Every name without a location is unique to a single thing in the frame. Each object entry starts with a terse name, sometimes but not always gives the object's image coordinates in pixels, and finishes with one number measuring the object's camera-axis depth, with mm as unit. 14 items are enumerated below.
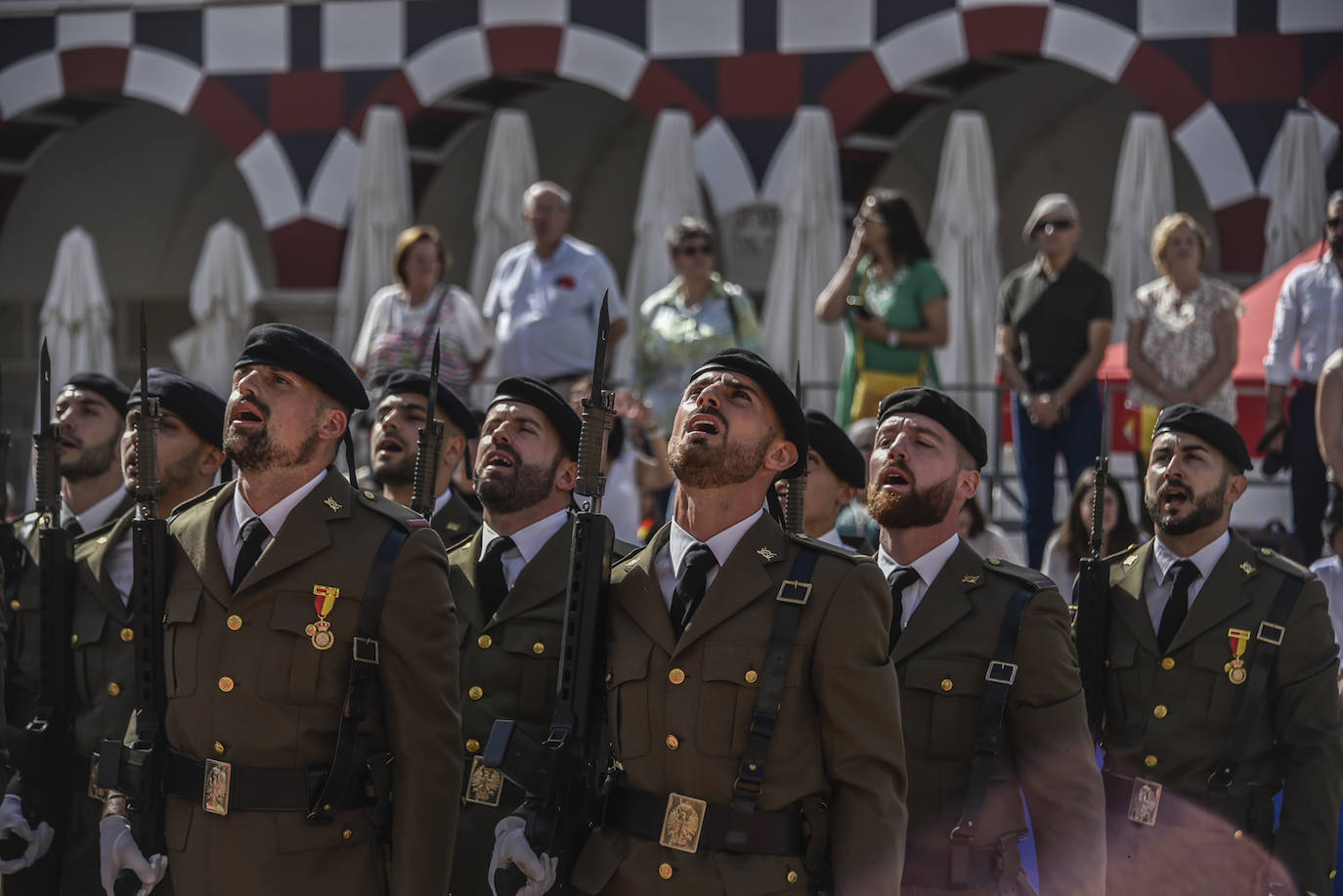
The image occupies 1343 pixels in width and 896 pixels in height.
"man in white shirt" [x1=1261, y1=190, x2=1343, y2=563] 15227
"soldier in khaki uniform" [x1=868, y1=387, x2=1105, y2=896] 7730
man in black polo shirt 15977
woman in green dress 16094
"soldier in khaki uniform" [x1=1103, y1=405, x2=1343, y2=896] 8922
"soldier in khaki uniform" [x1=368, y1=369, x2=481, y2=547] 10844
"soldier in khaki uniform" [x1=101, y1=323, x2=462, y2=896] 7250
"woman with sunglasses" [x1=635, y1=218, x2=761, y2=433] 16719
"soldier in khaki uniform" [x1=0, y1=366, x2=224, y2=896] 8820
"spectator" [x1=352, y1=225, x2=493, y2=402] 16922
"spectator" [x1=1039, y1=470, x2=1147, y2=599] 14383
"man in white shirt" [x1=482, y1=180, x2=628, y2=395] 17359
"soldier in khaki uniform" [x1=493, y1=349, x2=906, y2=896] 6844
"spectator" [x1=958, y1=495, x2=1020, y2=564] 13375
